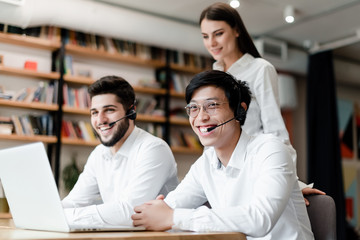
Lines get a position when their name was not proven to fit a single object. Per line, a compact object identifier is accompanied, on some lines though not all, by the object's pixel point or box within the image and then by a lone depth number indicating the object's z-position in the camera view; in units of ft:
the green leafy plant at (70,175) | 15.23
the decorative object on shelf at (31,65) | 15.38
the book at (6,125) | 14.40
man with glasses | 4.04
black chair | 5.07
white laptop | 3.76
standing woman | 7.22
